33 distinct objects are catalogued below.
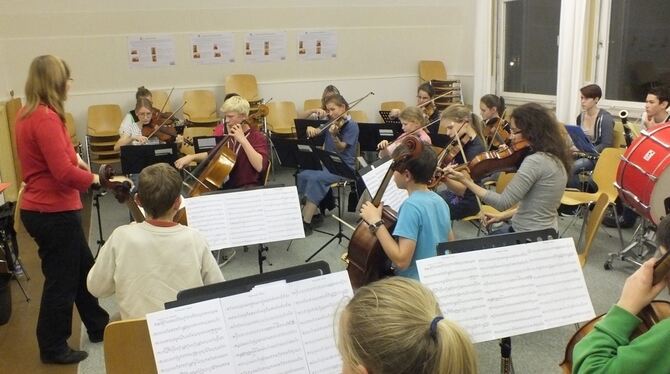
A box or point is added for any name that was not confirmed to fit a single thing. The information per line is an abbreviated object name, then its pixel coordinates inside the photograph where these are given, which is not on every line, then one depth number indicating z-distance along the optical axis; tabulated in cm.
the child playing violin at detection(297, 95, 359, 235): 492
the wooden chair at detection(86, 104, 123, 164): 650
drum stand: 400
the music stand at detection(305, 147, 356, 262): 420
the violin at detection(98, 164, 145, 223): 252
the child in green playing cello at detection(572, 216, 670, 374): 129
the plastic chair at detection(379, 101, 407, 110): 820
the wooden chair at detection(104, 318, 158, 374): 163
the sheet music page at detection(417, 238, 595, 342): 184
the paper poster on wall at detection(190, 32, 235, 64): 735
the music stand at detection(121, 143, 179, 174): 439
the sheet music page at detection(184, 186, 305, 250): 283
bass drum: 320
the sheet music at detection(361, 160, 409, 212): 317
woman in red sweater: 252
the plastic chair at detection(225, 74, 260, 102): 738
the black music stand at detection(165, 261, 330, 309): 154
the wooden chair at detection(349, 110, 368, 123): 757
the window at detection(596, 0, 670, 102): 580
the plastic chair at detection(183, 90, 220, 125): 715
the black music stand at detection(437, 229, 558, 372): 195
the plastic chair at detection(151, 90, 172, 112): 701
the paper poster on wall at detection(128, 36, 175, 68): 707
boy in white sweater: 203
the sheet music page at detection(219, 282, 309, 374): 153
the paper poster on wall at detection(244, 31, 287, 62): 759
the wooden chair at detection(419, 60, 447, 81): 845
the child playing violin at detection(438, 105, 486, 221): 395
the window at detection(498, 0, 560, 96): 712
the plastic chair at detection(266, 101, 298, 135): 745
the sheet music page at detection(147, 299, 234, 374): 147
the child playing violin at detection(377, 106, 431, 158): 450
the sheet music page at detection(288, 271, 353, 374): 160
